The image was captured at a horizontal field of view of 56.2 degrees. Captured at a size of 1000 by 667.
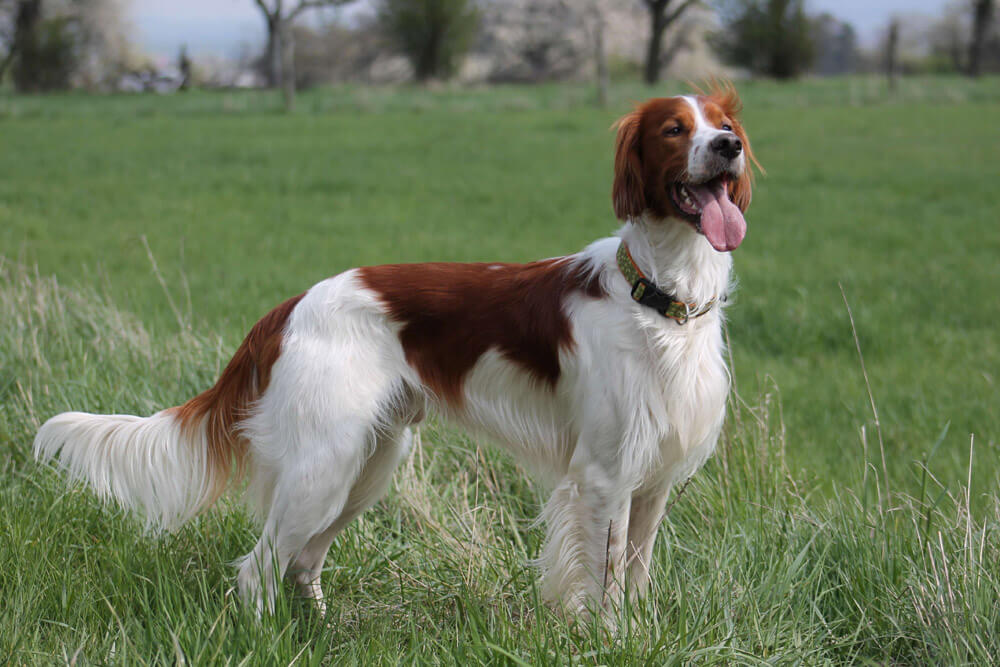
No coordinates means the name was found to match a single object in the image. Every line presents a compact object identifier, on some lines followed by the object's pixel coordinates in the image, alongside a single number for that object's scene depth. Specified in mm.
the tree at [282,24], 22262
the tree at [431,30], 37562
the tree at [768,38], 38594
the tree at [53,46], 34875
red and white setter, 2596
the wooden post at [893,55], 24203
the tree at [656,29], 35281
